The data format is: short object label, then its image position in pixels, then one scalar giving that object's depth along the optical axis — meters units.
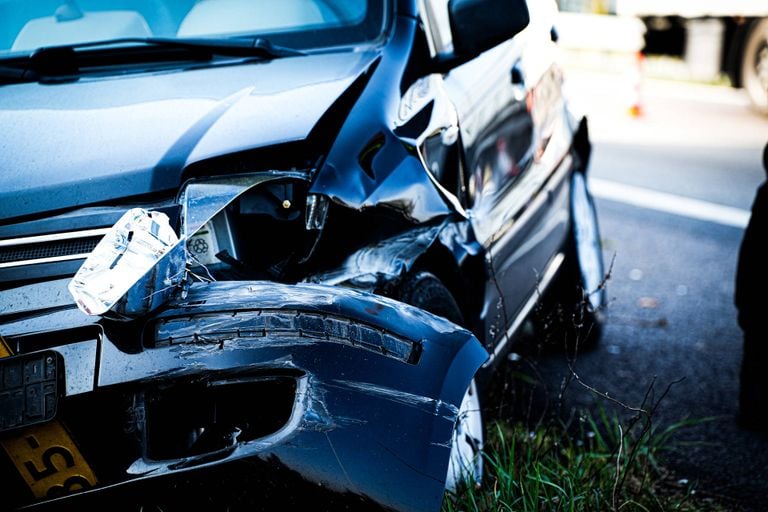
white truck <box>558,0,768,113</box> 11.07
